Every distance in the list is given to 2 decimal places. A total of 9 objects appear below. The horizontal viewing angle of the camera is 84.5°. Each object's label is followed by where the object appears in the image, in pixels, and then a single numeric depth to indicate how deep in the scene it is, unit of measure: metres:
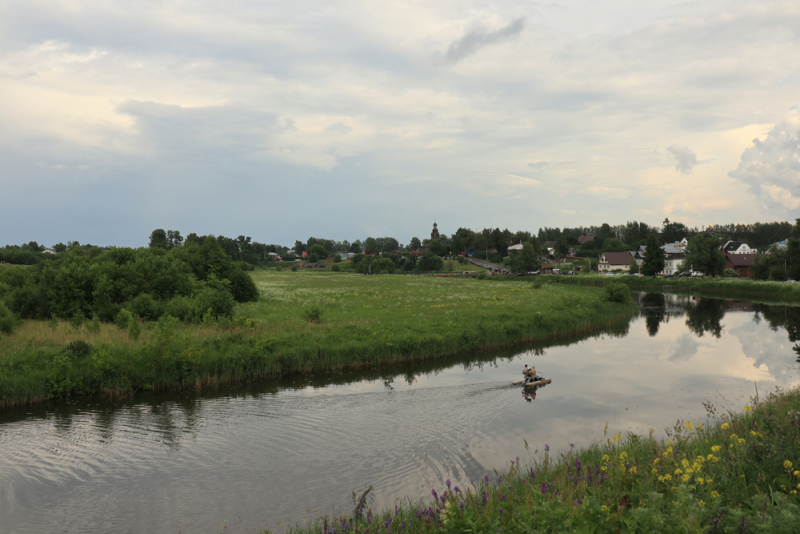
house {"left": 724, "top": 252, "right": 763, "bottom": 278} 105.94
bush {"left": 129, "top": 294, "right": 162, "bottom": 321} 30.64
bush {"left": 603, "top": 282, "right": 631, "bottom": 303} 50.72
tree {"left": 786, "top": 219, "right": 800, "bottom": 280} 71.50
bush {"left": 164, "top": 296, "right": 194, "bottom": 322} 30.83
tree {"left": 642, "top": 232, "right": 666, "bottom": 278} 94.12
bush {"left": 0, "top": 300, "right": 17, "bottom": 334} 24.84
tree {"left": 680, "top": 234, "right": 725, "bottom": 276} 90.56
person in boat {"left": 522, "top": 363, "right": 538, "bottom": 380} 22.78
